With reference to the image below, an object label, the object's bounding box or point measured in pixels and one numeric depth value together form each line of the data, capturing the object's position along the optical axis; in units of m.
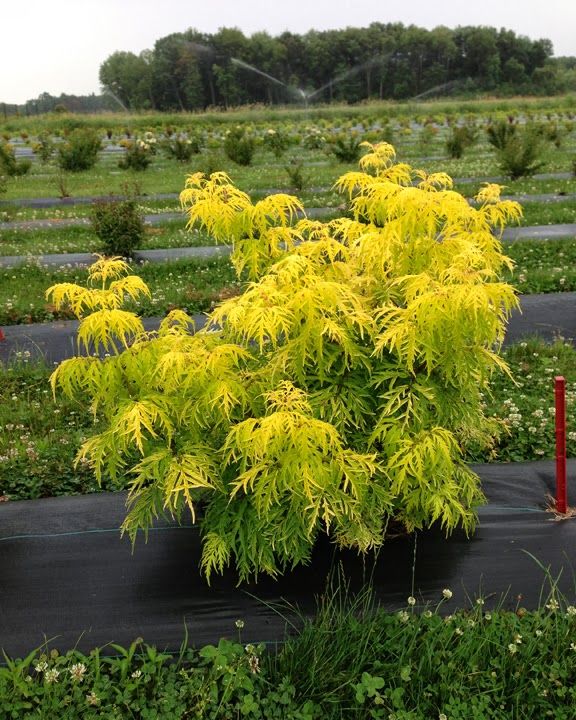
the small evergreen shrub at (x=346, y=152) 21.84
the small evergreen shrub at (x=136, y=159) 23.22
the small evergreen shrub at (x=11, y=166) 22.42
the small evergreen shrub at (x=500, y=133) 19.69
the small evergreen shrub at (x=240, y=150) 22.95
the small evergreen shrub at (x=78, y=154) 23.75
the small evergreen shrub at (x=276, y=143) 25.17
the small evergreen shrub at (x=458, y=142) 22.73
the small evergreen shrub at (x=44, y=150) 26.67
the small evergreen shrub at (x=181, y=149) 25.00
